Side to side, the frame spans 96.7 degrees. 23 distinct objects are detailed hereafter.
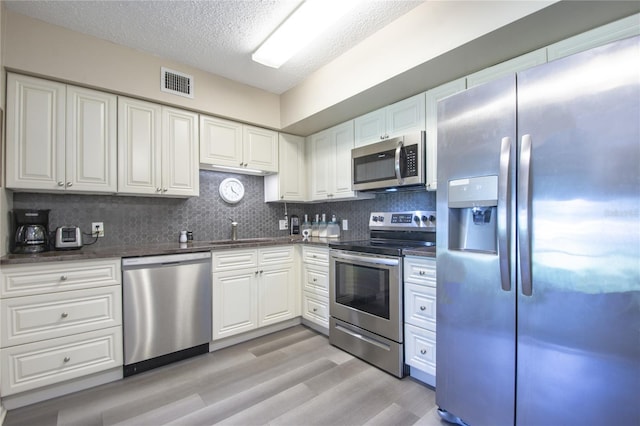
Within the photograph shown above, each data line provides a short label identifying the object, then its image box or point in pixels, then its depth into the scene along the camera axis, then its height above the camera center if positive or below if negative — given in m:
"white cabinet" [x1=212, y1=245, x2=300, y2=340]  2.56 -0.74
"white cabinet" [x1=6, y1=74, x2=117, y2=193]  1.98 +0.57
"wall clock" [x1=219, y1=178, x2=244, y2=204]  3.22 +0.27
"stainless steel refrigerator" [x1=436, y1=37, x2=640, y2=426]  1.07 -0.14
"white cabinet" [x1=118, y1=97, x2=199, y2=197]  2.39 +0.57
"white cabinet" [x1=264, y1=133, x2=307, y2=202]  3.37 +0.46
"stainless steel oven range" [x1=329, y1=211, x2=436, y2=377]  2.08 -0.61
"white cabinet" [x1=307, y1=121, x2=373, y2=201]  2.99 +0.56
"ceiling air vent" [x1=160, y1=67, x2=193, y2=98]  2.50 +1.18
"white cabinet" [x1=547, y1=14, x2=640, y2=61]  1.43 +0.94
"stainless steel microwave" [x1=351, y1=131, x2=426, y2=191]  2.27 +0.43
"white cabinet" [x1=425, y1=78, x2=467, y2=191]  2.19 +0.67
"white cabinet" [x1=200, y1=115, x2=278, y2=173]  2.82 +0.71
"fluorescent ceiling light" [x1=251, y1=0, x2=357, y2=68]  1.82 +1.30
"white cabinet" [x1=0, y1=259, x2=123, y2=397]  1.73 -0.71
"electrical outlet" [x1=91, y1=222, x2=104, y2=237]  2.45 -0.13
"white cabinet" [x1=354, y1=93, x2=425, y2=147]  2.34 +0.83
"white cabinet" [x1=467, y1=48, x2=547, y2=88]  1.71 +0.94
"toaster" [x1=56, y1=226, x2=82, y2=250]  2.16 -0.19
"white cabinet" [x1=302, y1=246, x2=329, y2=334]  2.79 -0.74
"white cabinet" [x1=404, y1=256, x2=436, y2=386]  1.91 -0.72
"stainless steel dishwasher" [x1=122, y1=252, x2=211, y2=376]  2.11 -0.76
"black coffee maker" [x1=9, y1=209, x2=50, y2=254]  2.04 -0.14
